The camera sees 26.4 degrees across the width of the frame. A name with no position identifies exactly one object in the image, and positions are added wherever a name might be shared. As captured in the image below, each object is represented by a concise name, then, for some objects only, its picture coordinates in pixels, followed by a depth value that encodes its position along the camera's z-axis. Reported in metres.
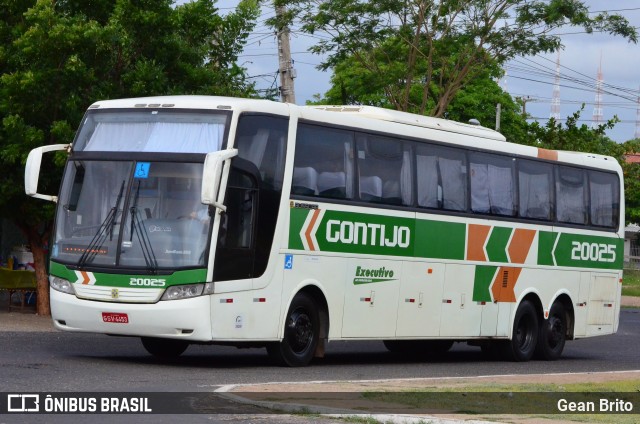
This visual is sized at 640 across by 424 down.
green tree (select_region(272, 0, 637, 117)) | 30.62
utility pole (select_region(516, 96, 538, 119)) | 70.99
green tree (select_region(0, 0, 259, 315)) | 23.64
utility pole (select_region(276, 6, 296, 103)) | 33.72
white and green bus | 16.39
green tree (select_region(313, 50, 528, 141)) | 68.00
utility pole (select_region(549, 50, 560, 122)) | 150.50
